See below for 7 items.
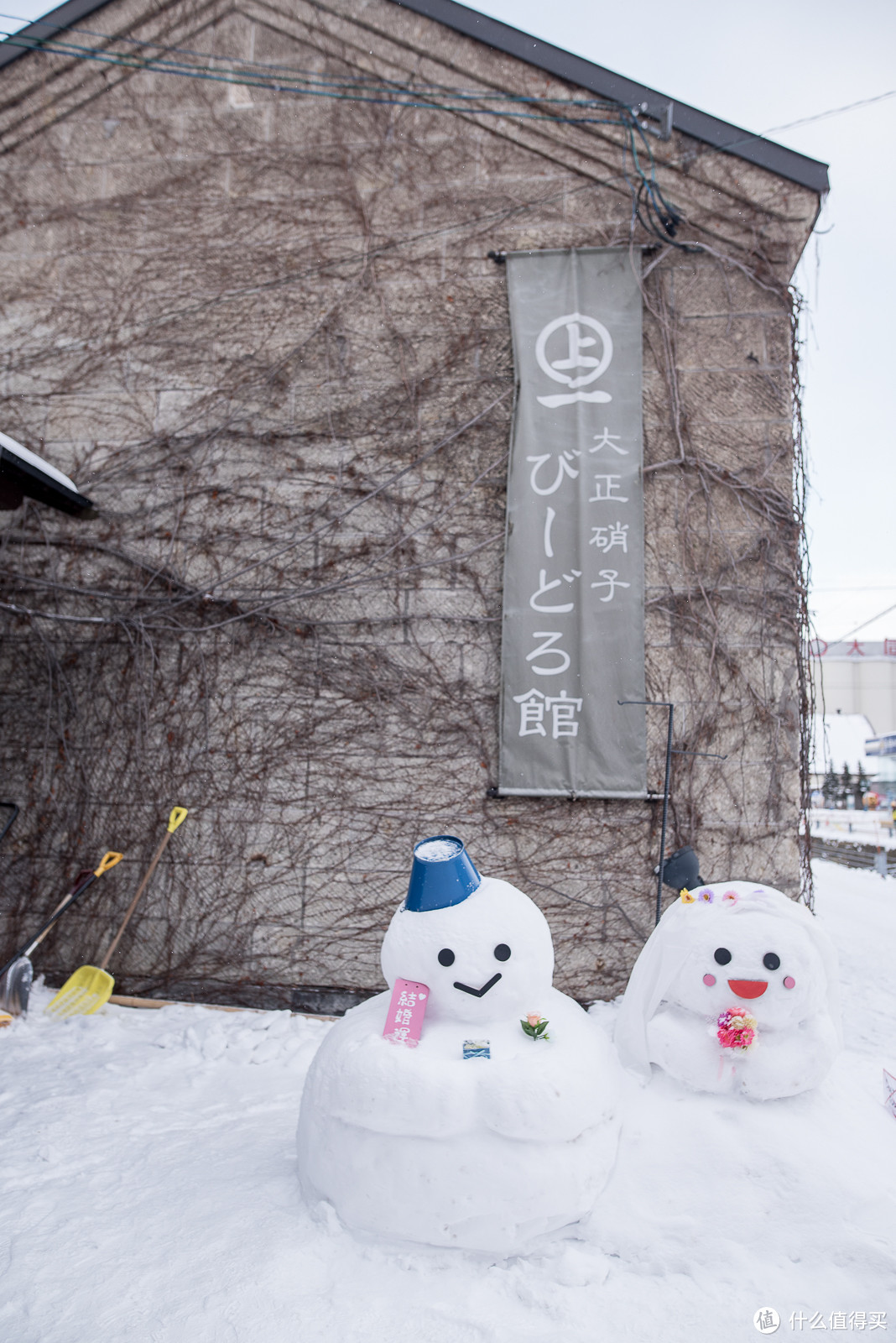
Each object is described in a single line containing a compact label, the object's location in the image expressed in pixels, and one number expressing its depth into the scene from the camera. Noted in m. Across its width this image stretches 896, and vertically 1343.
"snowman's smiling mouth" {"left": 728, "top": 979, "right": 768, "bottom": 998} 2.19
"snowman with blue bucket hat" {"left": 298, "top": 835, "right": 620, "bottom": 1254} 1.79
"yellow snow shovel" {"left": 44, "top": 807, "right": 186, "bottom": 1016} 3.61
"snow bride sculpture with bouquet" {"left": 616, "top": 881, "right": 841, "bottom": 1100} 2.19
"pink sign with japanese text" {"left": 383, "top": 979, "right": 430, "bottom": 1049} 1.97
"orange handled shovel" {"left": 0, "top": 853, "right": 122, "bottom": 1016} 3.53
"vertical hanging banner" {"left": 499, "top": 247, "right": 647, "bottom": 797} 3.80
